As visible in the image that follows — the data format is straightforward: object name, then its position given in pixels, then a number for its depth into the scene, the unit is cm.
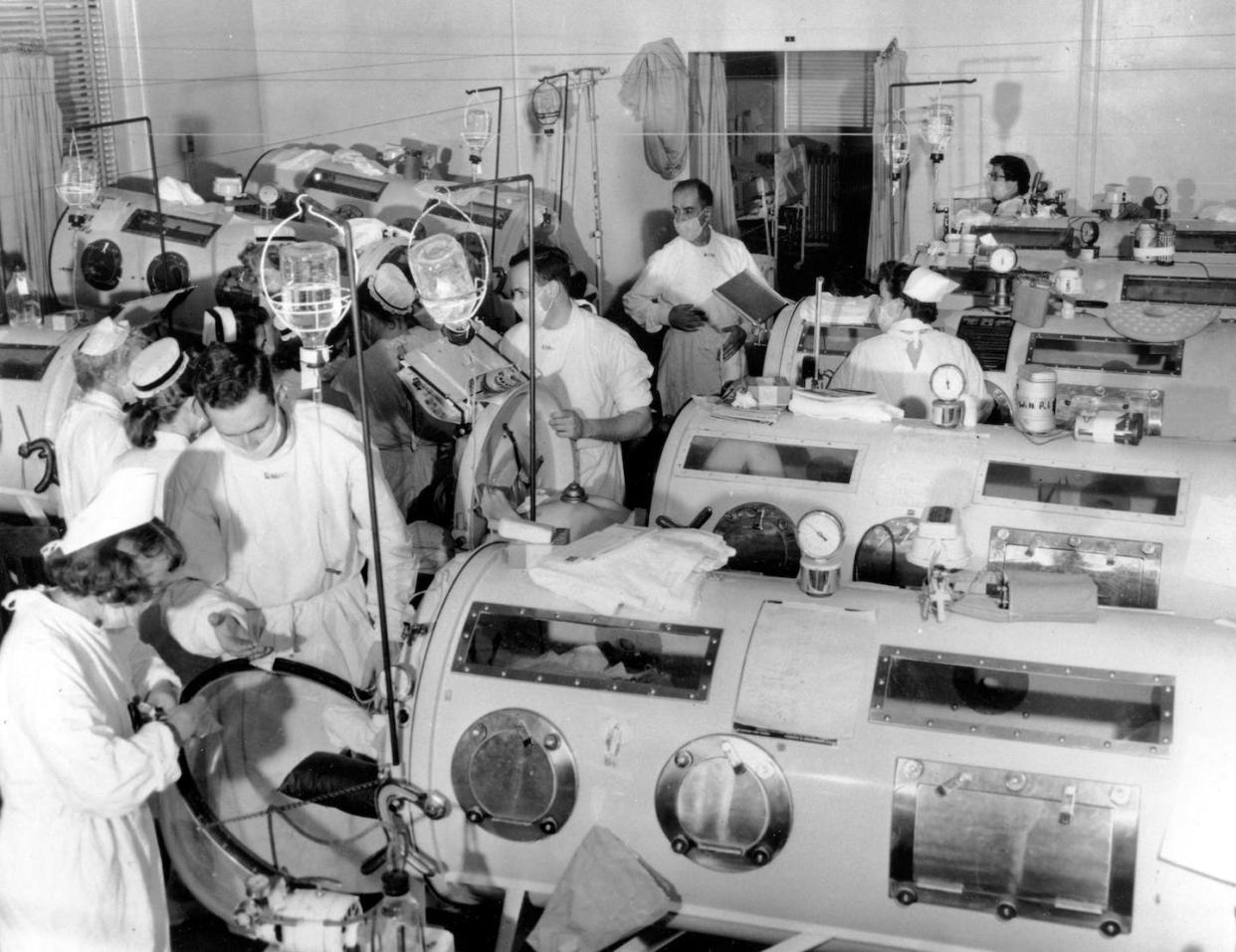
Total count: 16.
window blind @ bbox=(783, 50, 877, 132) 1026
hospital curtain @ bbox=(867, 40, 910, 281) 943
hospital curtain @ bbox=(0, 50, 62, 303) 780
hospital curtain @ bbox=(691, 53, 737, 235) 991
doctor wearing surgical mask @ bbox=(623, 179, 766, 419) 693
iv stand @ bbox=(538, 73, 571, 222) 962
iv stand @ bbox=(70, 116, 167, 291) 646
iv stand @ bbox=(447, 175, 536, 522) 365
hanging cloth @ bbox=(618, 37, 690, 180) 970
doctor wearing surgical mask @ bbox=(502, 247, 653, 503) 514
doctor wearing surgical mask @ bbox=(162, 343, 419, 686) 390
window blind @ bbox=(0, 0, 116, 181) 837
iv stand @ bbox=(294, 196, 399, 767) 295
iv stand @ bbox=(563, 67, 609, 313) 945
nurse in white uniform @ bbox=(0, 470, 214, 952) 273
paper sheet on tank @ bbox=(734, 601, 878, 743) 298
